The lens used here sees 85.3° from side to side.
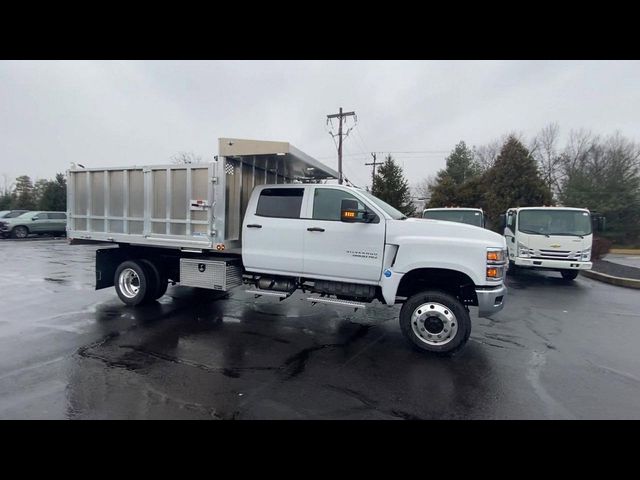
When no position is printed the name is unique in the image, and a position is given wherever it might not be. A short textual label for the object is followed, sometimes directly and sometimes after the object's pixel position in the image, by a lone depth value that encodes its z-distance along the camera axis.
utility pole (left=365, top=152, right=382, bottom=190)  40.44
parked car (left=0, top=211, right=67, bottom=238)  22.67
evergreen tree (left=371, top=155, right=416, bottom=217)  25.81
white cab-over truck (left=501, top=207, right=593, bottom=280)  10.02
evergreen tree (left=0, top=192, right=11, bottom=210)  40.16
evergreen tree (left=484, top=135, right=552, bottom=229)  23.38
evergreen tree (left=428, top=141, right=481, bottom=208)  27.92
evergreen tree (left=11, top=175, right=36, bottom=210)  38.59
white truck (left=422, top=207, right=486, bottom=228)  11.73
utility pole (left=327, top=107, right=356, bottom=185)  25.84
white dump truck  4.74
